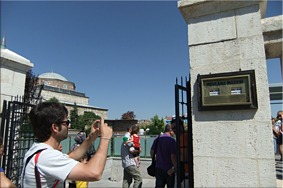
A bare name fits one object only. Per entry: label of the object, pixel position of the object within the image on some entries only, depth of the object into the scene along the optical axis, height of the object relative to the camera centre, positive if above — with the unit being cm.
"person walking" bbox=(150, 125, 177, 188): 414 -83
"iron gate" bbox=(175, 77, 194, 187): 318 -12
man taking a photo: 157 -28
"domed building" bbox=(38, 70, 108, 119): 4975 +694
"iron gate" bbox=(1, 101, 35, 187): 421 -27
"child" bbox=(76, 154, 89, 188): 500 -153
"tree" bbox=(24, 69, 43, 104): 839 +150
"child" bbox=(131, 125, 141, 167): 594 -50
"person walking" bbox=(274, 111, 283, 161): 674 -24
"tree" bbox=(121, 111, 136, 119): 6080 +170
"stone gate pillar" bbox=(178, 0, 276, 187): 277 +15
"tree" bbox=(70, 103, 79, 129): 3938 +50
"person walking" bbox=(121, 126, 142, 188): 550 -121
